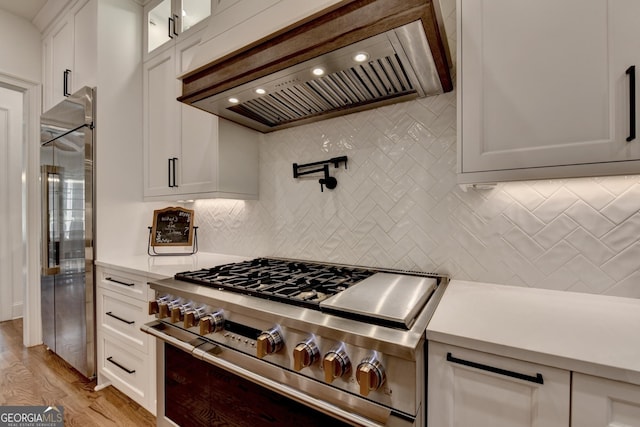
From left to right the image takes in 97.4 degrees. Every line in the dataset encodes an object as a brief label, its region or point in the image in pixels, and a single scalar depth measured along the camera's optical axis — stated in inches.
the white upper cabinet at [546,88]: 31.4
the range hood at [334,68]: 35.7
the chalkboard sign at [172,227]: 86.9
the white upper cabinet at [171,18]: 77.9
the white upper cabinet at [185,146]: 69.7
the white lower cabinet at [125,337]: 65.9
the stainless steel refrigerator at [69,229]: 81.4
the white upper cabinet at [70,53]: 84.0
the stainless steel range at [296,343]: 30.0
